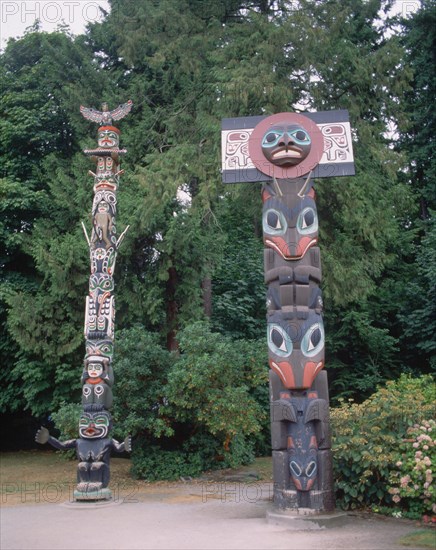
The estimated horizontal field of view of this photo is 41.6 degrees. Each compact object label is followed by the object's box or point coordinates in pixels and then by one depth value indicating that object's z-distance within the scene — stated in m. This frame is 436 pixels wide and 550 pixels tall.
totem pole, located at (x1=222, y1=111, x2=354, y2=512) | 7.82
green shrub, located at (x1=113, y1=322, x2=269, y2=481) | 11.80
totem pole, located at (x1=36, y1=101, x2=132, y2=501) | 9.37
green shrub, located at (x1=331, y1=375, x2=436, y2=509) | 7.78
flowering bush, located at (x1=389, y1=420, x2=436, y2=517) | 7.17
